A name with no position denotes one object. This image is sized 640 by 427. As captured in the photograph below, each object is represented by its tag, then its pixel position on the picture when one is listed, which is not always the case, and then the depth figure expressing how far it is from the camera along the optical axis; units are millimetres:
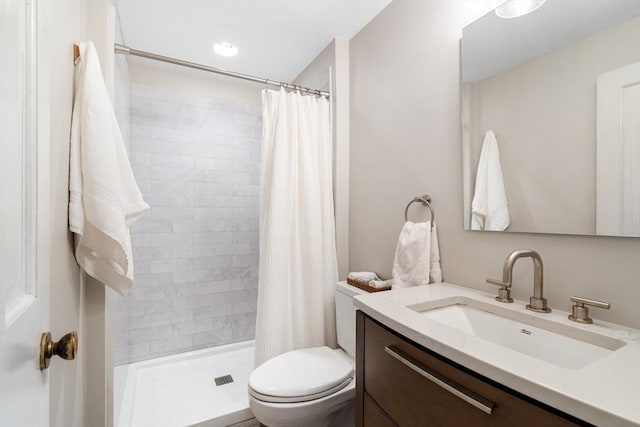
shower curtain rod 1416
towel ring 1342
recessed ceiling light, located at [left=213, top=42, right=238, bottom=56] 2051
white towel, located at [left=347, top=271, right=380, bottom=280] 1562
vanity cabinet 529
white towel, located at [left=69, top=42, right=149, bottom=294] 983
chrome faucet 897
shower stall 2141
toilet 1215
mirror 800
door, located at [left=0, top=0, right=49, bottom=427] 411
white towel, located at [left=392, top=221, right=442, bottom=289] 1288
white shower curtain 1684
